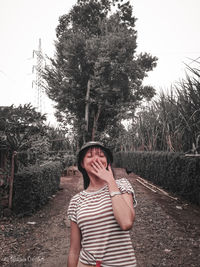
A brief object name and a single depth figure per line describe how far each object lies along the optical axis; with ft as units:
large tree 58.54
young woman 4.07
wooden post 17.62
